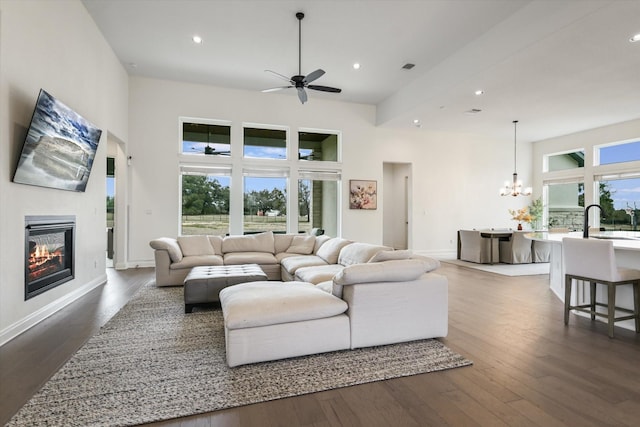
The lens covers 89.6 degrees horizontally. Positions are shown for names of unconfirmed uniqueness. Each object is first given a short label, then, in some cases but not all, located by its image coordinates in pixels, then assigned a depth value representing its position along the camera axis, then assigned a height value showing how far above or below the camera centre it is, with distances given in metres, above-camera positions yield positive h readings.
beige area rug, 1.81 -1.13
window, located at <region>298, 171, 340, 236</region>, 7.85 +0.23
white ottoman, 2.28 -0.85
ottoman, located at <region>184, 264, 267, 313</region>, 3.55 -0.84
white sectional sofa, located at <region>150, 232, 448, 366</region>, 2.31 -0.78
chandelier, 7.64 +0.57
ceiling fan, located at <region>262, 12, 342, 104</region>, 4.41 +1.87
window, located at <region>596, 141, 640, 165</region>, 7.37 +1.43
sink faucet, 3.83 -0.21
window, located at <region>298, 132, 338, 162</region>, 7.88 +1.60
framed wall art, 8.11 +0.42
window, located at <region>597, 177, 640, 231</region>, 7.47 +0.26
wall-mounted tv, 3.05 +0.66
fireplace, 3.24 -0.50
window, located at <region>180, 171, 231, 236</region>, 7.09 +0.15
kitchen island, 3.29 -0.72
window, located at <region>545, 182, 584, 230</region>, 8.66 +0.21
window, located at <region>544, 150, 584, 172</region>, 8.52 +1.43
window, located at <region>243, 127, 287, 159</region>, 7.46 +1.57
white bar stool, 2.98 -0.58
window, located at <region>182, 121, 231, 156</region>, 7.09 +1.57
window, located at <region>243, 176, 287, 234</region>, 7.46 +0.14
